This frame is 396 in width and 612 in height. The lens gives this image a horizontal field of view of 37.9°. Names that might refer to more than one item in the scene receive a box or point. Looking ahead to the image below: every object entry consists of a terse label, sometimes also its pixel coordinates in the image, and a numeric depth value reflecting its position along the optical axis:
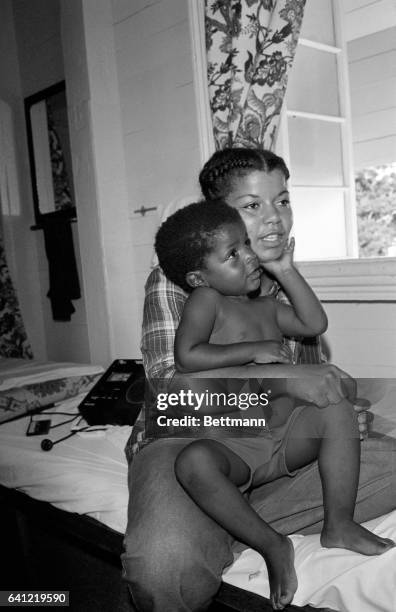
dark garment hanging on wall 3.27
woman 0.94
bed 0.89
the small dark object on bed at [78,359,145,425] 1.84
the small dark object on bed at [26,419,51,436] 1.84
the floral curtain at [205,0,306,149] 1.92
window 2.22
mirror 3.26
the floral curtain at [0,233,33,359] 3.40
